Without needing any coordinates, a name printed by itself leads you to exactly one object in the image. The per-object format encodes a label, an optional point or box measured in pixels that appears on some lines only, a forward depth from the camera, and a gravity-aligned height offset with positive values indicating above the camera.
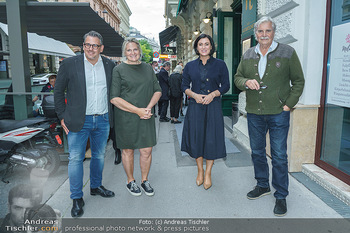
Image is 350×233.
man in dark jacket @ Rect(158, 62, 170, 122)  8.57 -0.21
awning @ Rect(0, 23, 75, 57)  14.80 +2.13
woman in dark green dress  3.07 -0.29
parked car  22.33 +0.12
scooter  3.88 -0.93
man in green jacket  2.79 -0.12
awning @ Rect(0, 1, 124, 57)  5.86 +1.49
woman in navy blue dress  3.31 -0.28
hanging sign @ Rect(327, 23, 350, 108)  3.13 +0.13
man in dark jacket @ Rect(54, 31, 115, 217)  2.86 -0.23
